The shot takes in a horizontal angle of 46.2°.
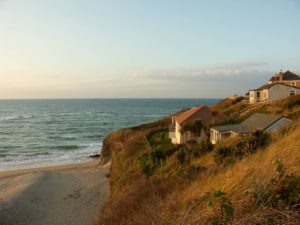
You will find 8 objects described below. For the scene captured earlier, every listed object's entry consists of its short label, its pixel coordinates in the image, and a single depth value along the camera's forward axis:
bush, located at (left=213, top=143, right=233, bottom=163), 15.32
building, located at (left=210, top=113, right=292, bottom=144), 23.88
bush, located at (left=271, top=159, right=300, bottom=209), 4.77
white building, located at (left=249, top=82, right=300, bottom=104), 46.62
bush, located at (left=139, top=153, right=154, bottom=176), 20.42
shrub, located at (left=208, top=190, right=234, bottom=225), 4.66
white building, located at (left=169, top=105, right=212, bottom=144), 31.03
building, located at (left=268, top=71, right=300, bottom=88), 53.31
